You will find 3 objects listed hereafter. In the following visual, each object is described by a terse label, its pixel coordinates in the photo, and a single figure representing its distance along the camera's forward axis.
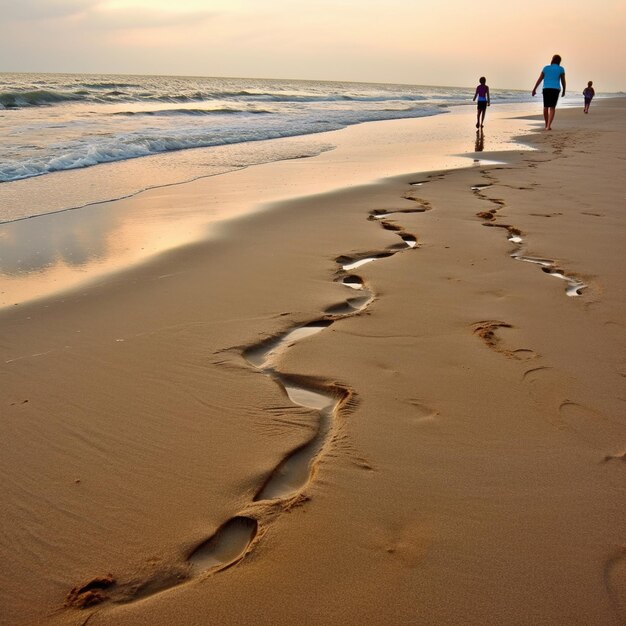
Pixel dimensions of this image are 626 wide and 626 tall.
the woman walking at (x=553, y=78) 11.88
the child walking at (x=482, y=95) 14.26
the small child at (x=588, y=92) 23.90
